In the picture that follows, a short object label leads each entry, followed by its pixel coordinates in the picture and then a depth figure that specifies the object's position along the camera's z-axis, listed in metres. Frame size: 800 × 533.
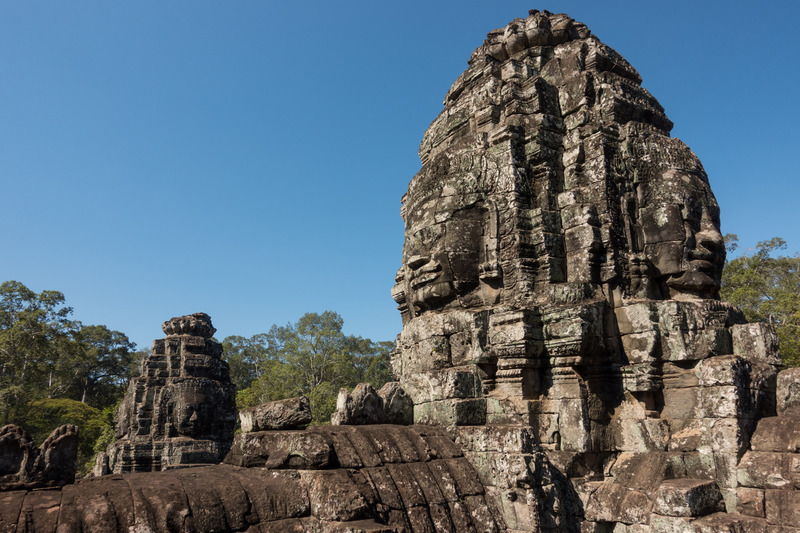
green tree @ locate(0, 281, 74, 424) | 25.31
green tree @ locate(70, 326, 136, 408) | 43.19
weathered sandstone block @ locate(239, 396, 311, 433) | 4.58
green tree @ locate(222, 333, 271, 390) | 51.75
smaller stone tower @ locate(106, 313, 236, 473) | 13.12
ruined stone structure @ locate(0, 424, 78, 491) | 3.52
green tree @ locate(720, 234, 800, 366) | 20.03
